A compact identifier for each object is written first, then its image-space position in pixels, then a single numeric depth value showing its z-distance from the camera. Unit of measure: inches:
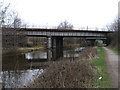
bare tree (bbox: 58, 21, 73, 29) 3801.7
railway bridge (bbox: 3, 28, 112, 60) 1982.0
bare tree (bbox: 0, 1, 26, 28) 698.1
